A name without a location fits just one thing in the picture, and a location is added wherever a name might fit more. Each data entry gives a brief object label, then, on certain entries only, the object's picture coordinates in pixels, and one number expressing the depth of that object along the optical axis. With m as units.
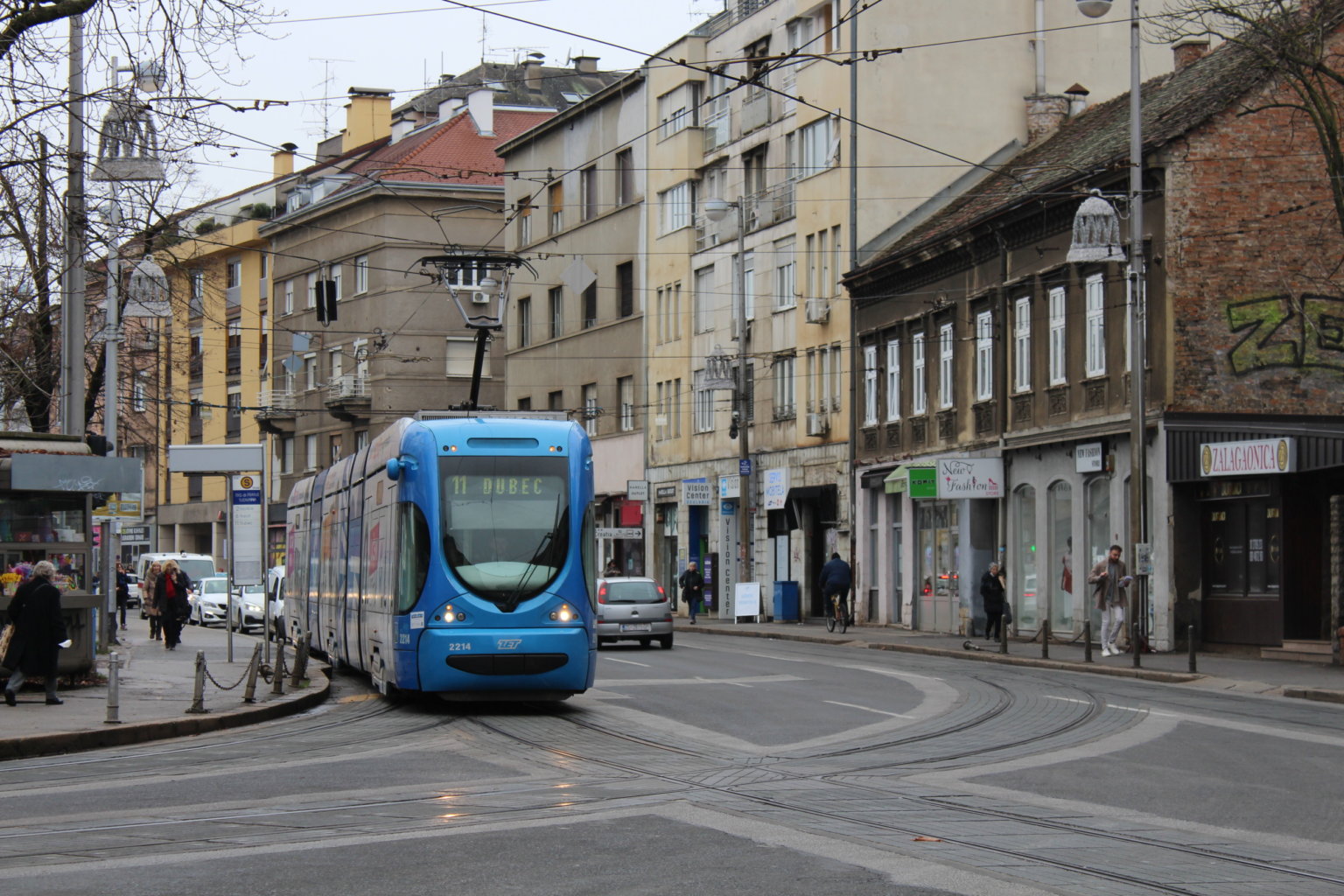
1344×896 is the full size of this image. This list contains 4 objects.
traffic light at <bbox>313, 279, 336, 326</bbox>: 51.92
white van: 68.81
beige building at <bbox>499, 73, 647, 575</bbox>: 61.94
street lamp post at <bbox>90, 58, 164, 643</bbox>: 18.23
